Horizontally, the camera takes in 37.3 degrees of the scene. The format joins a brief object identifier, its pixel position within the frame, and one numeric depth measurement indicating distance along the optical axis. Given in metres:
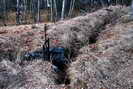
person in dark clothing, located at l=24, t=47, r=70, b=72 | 7.01
